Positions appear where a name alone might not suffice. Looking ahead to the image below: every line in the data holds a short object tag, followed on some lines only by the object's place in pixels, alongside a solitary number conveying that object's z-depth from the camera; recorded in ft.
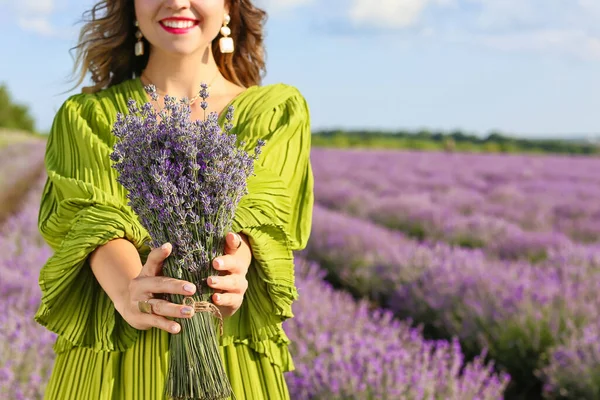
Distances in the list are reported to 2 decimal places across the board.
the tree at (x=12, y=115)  163.43
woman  4.83
